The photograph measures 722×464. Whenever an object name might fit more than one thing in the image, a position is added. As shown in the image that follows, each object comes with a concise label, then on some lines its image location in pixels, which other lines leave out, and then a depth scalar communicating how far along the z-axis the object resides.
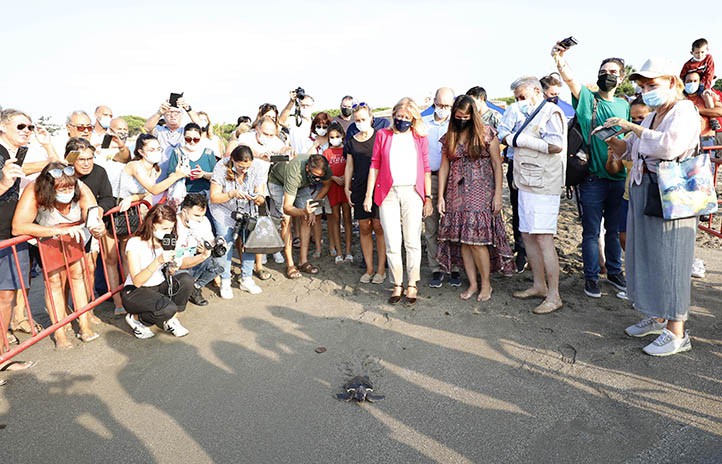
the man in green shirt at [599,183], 4.17
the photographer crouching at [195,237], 4.37
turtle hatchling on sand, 3.13
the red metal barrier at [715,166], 4.67
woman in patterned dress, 4.41
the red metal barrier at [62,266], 3.64
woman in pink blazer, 4.50
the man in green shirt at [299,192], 5.35
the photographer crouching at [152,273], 4.09
